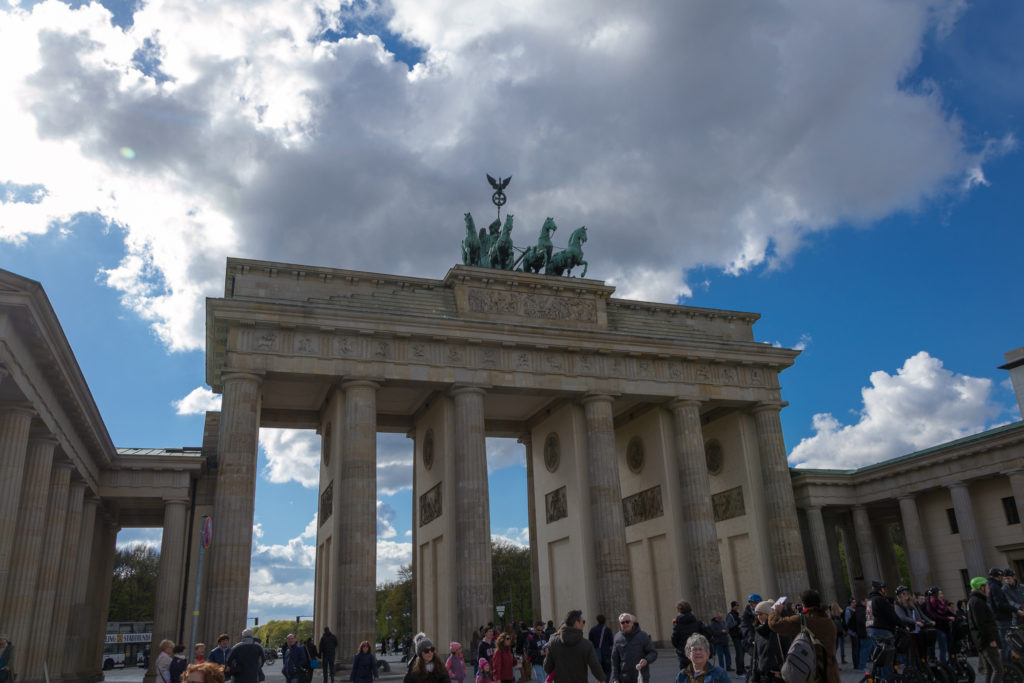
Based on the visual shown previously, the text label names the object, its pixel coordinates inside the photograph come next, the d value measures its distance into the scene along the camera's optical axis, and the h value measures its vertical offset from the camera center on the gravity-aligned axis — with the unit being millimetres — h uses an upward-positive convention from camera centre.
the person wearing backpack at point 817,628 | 6910 -329
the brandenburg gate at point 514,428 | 27406 +7309
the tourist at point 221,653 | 12761 -487
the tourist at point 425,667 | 9219 -638
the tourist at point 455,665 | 11102 -772
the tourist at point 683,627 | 11539 -428
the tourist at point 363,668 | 12109 -795
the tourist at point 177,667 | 13312 -700
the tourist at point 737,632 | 18812 -898
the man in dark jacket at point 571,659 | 8227 -562
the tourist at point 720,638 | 18016 -936
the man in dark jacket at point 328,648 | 21609 -834
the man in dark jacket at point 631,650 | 9766 -608
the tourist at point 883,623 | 10953 -481
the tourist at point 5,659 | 13862 -446
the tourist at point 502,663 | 12461 -867
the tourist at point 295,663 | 17391 -969
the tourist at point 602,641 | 13766 -660
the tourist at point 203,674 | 5312 -334
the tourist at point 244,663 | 11469 -590
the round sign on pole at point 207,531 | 13648 +1575
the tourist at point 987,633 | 11508 -729
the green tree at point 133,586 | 68062 +3587
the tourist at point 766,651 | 7785 -567
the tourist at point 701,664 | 6672 -553
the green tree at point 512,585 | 74875 +2101
